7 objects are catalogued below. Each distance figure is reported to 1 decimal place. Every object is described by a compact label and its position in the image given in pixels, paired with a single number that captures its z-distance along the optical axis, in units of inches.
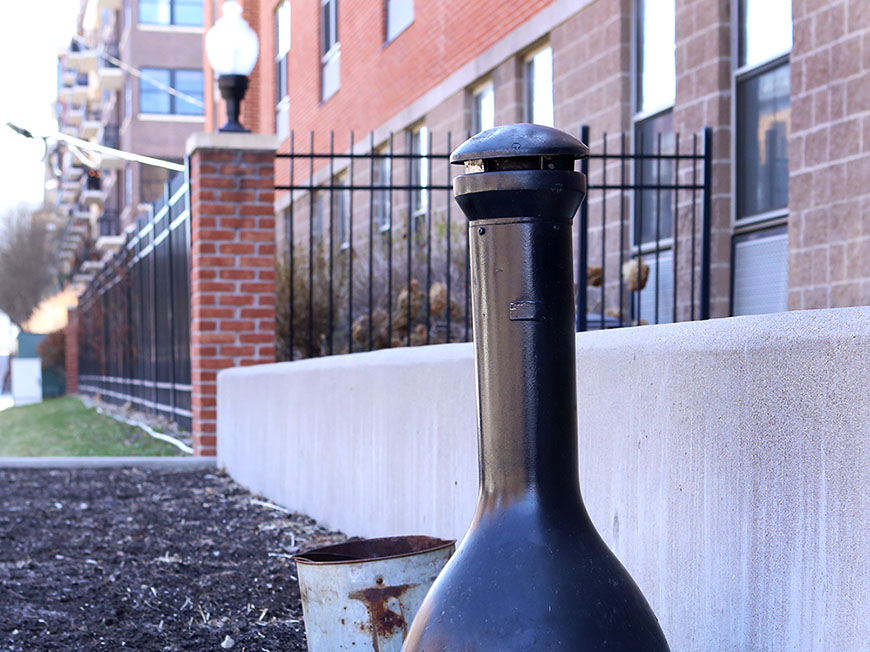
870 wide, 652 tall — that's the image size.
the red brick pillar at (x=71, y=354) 1206.9
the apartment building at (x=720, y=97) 261.7
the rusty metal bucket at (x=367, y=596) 115.0
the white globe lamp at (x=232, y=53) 364.5
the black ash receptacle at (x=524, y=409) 76.4
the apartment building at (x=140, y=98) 1679.4
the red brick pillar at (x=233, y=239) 339.6
